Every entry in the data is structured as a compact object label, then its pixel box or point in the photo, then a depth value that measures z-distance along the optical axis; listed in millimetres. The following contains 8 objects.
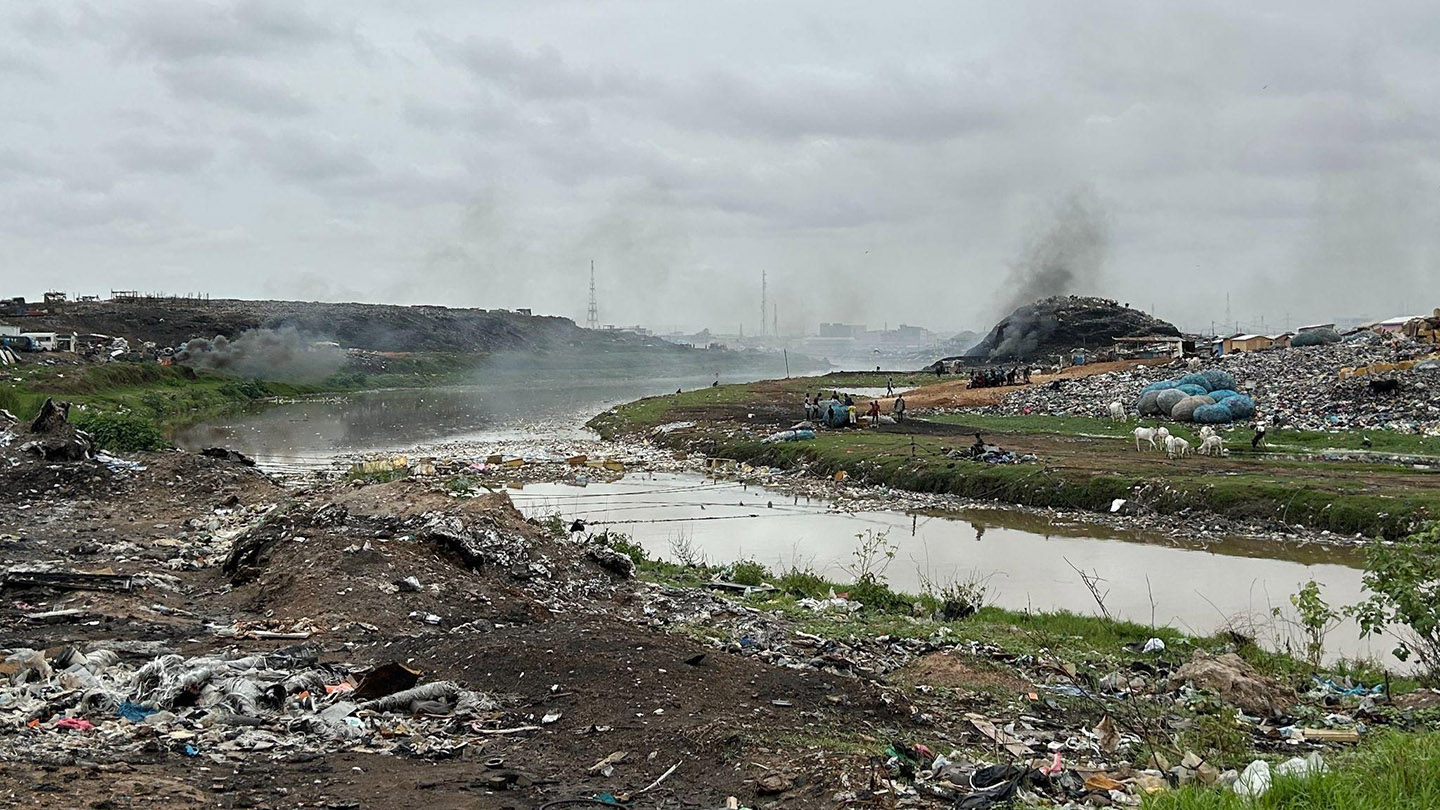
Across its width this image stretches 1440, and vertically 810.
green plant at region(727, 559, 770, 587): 13922
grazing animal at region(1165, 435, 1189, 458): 23656
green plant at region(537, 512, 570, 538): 14774
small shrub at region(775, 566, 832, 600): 13219
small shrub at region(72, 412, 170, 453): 24342
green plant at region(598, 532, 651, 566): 15227
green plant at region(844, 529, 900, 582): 14555
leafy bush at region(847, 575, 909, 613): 12633
